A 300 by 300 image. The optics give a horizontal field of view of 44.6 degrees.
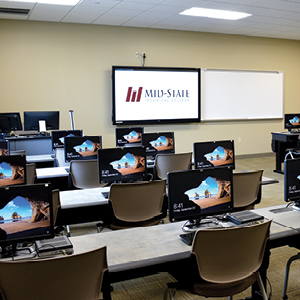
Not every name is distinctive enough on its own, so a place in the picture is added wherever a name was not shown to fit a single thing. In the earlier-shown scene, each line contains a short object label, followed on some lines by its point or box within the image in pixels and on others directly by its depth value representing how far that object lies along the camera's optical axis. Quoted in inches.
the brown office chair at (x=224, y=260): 75.1
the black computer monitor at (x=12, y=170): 136.8
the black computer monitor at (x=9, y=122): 259.6
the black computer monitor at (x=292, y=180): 111.8
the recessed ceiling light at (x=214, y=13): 288.9
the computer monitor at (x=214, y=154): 170.1
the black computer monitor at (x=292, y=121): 333.1
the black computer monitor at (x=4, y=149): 186.1
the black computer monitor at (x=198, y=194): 97.0
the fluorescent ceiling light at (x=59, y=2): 253.1
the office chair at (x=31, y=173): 162.4
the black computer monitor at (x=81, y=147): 201.2
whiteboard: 375.9
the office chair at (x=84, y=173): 174.2
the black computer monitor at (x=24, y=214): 79.7
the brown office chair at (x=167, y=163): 197.8
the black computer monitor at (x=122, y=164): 149.5
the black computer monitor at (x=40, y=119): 265.4
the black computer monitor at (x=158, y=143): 220.5
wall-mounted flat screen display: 336.2
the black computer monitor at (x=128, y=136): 256.7
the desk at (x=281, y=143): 310.5
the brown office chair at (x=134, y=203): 122.6
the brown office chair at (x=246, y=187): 139.8
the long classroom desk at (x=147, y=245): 76.9
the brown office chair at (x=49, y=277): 60.1
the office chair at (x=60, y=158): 222.5
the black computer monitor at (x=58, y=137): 236.4
